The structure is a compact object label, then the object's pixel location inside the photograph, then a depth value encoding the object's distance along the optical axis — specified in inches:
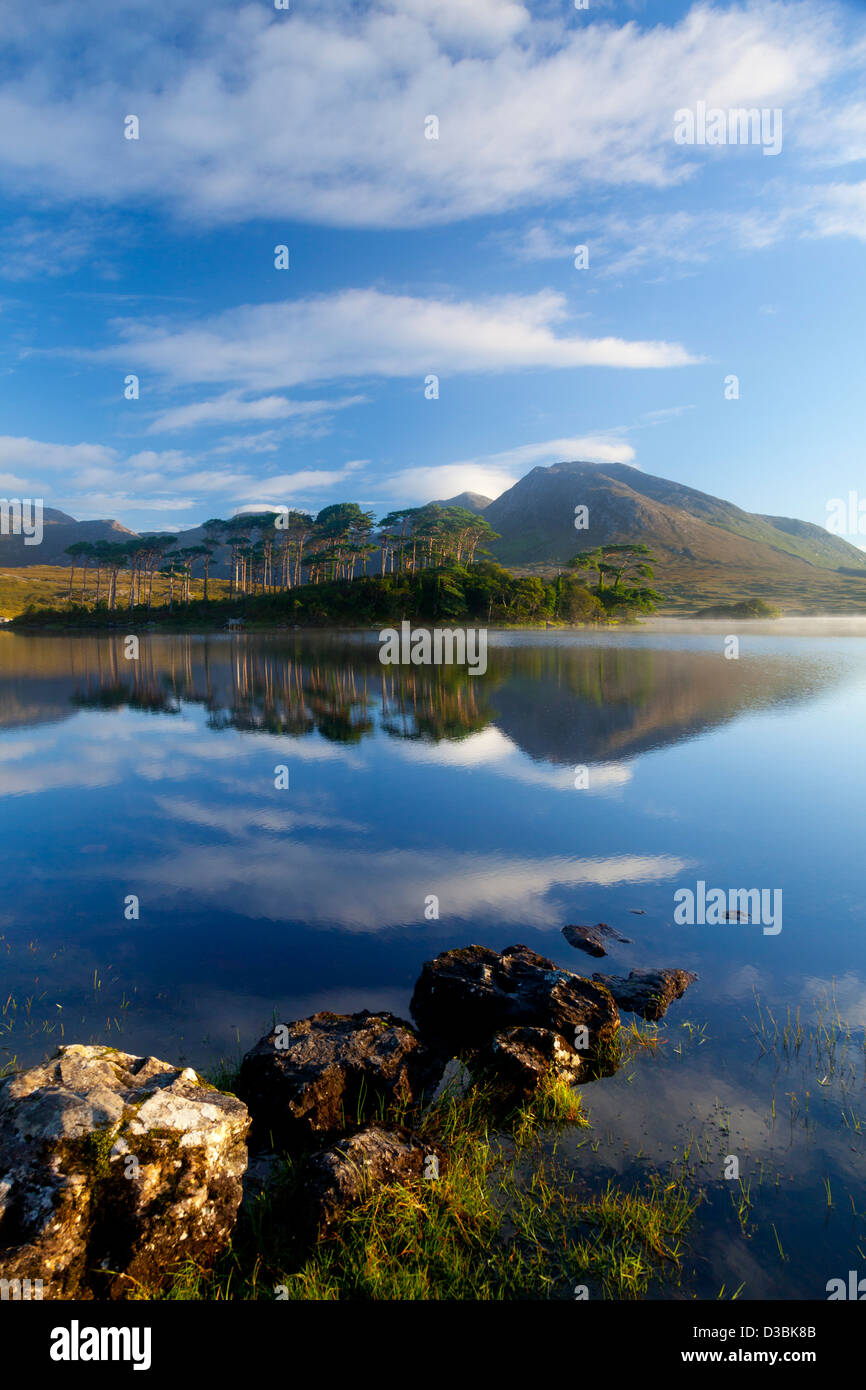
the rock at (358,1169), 189.9
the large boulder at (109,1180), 161.5
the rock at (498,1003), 296.7
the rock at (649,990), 327.6
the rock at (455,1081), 265.3
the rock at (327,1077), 237.8
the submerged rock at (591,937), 394.8
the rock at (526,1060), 260.7
